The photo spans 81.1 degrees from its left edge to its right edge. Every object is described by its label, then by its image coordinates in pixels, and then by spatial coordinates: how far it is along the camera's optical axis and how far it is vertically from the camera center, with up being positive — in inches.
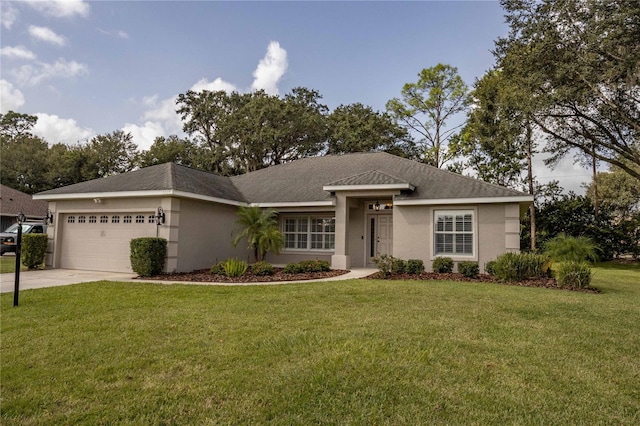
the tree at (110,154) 1266.0 +269.2
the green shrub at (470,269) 441.1 -38.4
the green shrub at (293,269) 466.6 -43.7
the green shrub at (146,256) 430.0 -27.9
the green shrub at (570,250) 409.7 -12.4
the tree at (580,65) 569.3 +289.4
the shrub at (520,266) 410.9 -31.3
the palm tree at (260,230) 500.1 +5.0
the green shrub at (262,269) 443.2 -42.2
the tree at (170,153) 1234.0 +266.8
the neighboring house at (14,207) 951.0 +61.8
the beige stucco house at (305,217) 473.4 +23.6
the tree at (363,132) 1155.9 +323.0
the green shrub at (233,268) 426.0 -40.2
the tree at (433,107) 1172.5 +415.4
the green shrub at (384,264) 438.9 -33.5
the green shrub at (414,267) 462.6 -38.3
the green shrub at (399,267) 467.2 -39.0
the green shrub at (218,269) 444.1 -43.9
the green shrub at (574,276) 367.9 -36.5
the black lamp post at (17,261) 252.0 -21.0
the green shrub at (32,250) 498.6 -27.2
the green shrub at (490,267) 427.8 -35.0
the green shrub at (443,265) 470.3 -35.7
